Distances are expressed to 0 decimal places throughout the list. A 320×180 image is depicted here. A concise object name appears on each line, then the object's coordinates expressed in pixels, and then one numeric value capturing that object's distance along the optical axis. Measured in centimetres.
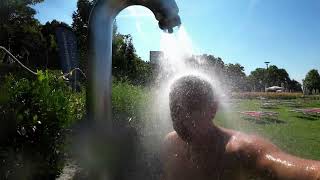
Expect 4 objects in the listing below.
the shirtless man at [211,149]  91
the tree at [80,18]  1822
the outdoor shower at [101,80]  72
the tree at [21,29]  1769
